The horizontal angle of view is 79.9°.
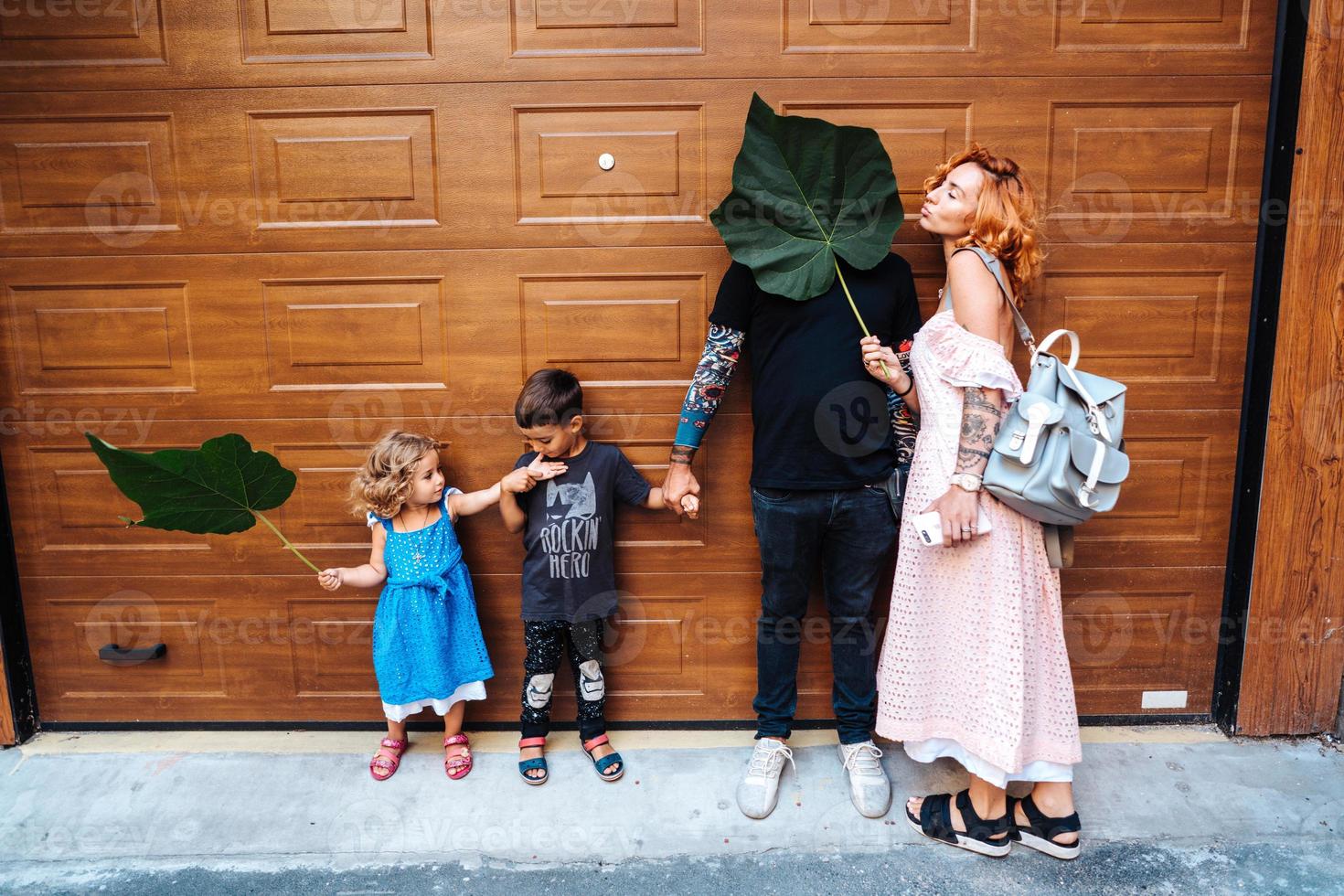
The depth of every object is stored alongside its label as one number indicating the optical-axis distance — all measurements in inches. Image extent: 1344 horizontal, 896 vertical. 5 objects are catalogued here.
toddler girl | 95.2
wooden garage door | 96.0
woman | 80.8
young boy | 96.3
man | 89.4
